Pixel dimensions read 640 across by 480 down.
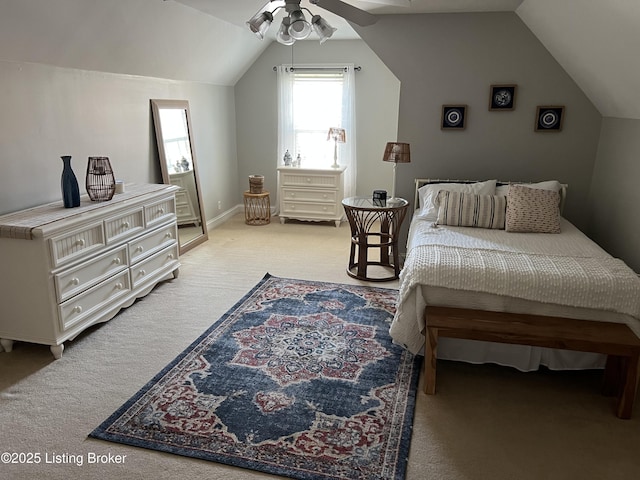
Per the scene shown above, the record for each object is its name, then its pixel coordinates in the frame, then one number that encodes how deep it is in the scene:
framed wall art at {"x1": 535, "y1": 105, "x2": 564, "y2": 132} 4.43
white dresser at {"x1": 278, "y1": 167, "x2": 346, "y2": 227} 6.17
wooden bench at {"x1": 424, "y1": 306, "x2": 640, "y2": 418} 2.51
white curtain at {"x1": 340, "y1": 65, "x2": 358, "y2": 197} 6.21
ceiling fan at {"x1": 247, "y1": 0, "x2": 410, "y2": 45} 3.06
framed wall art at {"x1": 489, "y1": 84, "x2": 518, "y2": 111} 4.44
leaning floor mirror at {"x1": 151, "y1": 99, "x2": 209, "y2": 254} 4.88
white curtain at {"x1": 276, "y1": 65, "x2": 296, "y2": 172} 6.37
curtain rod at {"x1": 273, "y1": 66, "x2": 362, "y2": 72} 6.20
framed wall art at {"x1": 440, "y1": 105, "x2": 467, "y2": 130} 4.56
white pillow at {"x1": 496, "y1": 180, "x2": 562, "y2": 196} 4.16
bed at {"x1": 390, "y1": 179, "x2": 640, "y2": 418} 2.62
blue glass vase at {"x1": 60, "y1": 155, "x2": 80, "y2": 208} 3.28
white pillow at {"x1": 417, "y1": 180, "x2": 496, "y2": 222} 4.13
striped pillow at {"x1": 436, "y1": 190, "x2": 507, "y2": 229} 3.88
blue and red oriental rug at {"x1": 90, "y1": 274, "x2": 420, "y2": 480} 2.26
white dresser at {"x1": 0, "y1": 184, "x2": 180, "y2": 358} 2.92
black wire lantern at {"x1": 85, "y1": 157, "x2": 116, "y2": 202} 3.50
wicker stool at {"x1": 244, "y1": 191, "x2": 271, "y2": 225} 6.38
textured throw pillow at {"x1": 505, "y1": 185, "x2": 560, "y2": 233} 3.76
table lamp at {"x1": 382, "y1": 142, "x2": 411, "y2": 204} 4.27
